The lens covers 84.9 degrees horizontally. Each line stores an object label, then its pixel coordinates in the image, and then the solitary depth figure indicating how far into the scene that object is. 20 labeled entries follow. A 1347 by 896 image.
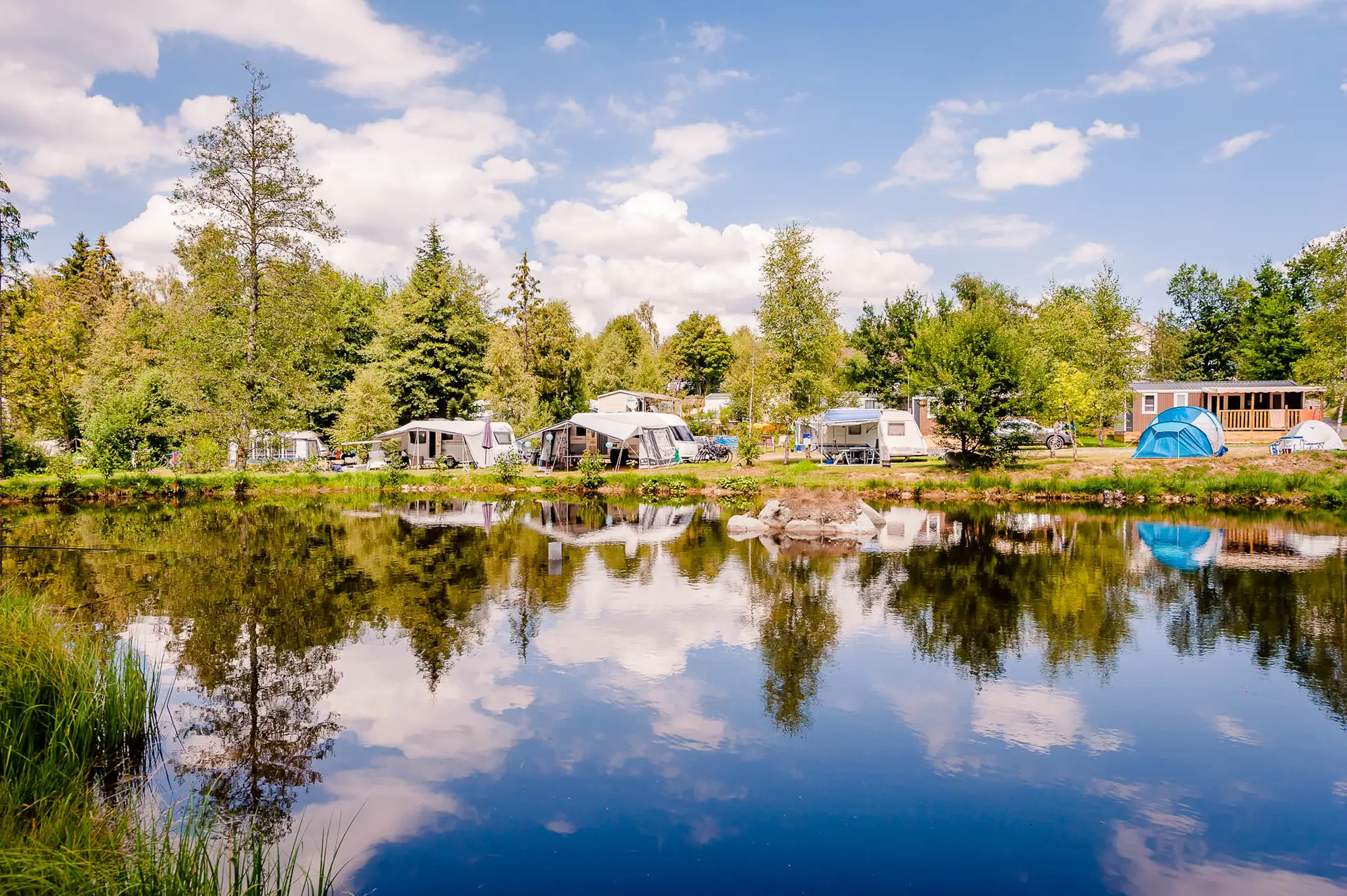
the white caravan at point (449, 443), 39.03
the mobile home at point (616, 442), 35.97
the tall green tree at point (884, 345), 52.09
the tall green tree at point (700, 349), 75.94
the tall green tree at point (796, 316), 35.56
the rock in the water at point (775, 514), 23.20
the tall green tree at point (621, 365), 62.41
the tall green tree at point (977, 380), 31.72
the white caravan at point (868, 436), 35.41
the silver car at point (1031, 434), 32.50
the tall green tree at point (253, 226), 30.56
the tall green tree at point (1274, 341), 48.31
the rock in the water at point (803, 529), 21.91
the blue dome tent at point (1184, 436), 31.58
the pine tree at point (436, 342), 43.75
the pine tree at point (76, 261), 57.34
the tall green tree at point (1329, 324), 37.12
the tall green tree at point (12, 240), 21.41
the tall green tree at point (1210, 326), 55.03
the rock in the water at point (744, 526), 22.42
